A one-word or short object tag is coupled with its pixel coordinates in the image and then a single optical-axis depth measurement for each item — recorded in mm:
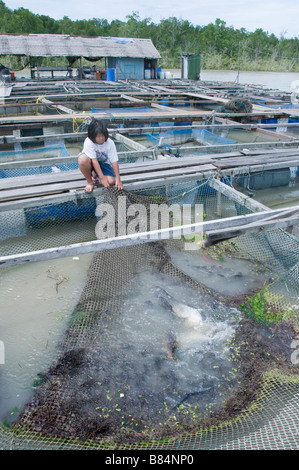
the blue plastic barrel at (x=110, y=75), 17188
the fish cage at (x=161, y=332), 2312
